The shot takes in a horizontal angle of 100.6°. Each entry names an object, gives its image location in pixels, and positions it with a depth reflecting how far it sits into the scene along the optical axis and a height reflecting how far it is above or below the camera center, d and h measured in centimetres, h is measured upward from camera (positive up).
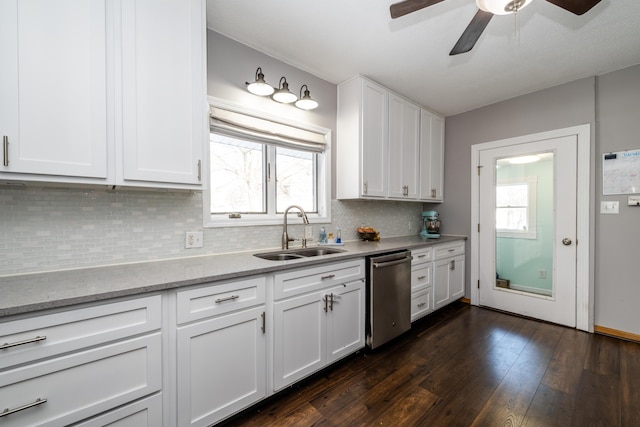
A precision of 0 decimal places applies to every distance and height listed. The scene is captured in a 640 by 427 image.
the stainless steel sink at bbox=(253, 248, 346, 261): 210 -35
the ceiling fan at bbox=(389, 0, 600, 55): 133 +107
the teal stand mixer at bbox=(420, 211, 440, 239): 357 -18
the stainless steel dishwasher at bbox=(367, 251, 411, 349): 222 -75
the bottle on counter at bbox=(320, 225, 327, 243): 262 -23
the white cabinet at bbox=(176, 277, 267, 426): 132 -75
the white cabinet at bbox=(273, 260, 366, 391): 168 -81
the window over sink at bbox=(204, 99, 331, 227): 209 +40
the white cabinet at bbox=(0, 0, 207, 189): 112 +59
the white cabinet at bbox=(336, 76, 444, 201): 267 +75
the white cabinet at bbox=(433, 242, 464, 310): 302 -76
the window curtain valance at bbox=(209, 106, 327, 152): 203 +70
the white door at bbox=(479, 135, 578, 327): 279 -20
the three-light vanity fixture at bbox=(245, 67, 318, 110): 206 +98
